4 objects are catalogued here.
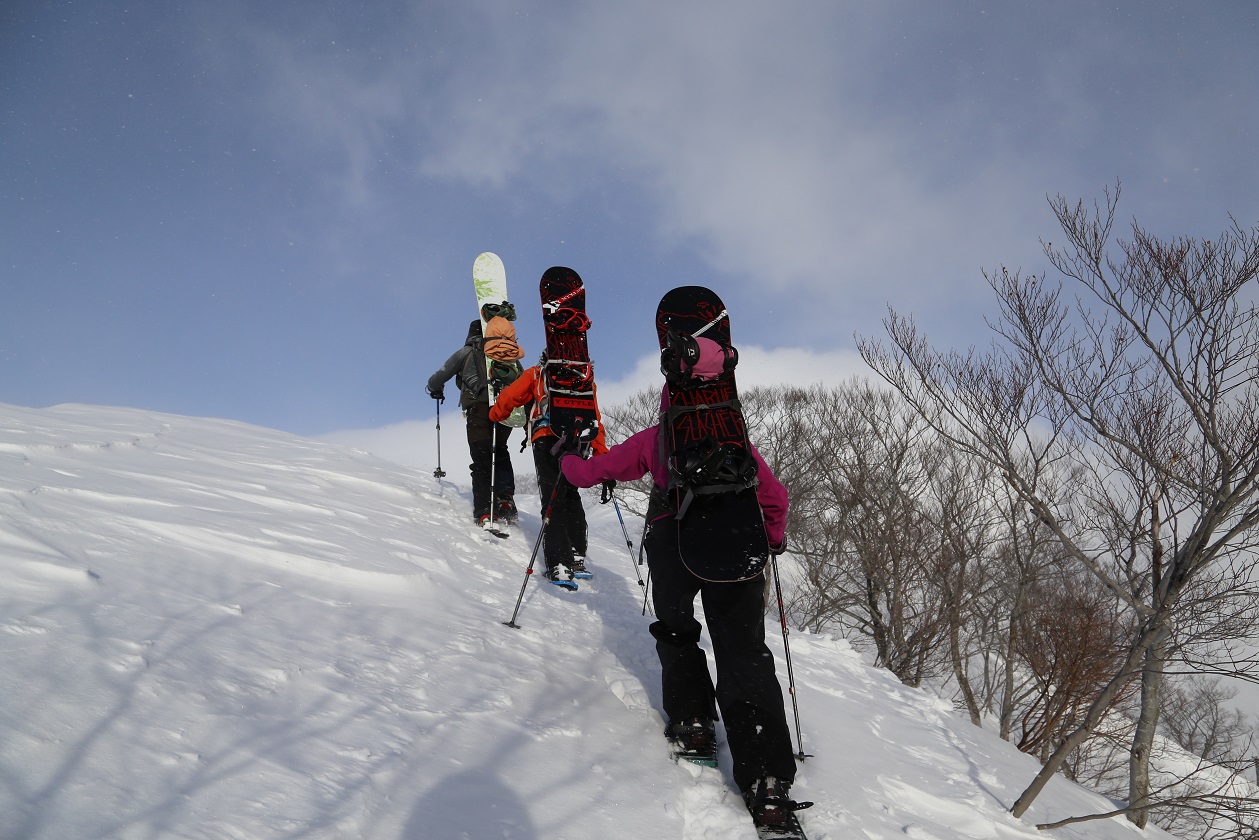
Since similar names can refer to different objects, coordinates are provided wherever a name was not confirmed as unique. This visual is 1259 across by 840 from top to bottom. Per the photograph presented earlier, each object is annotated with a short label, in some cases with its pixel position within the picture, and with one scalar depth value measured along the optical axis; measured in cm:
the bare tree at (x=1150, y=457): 486
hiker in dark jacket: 676
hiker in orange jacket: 547
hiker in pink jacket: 259
